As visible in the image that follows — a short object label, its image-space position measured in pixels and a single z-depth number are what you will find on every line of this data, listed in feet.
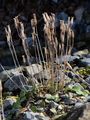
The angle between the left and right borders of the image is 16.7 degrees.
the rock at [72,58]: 13.60
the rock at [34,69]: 11.12
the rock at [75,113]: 7.58
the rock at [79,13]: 17.18
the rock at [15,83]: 11.04
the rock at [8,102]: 9.94
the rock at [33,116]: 8.84
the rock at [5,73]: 12.09
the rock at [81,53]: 14.47
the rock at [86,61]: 13.10
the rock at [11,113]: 9.37
